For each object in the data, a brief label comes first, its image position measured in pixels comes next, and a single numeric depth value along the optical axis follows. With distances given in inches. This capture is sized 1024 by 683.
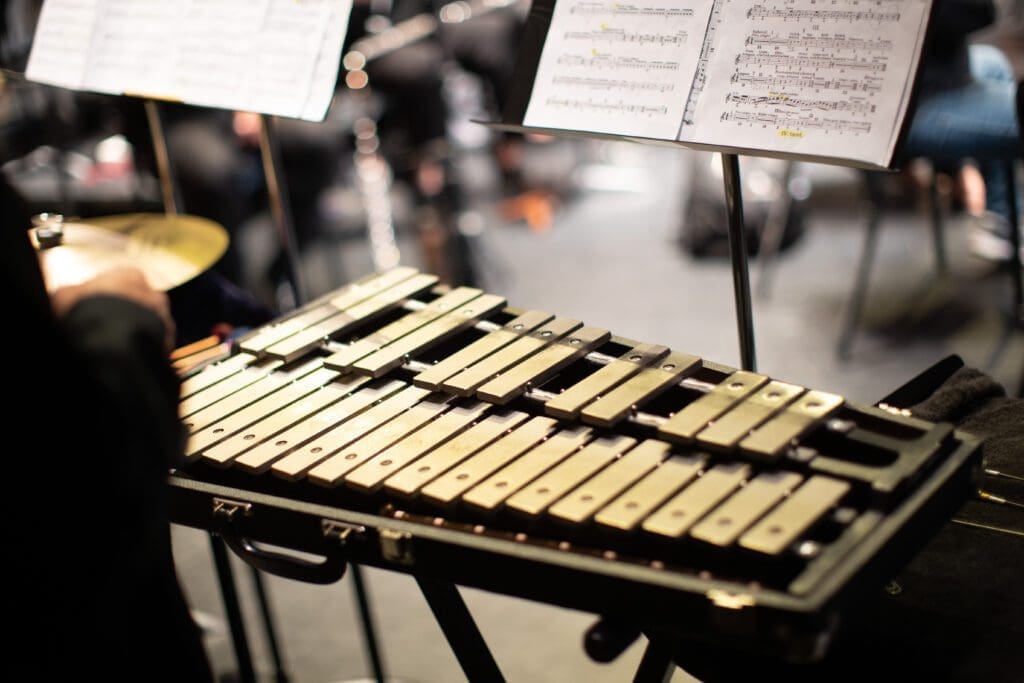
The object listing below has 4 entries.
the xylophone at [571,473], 97.8
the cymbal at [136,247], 108.3
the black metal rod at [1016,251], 144.4
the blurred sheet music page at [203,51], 118.0
